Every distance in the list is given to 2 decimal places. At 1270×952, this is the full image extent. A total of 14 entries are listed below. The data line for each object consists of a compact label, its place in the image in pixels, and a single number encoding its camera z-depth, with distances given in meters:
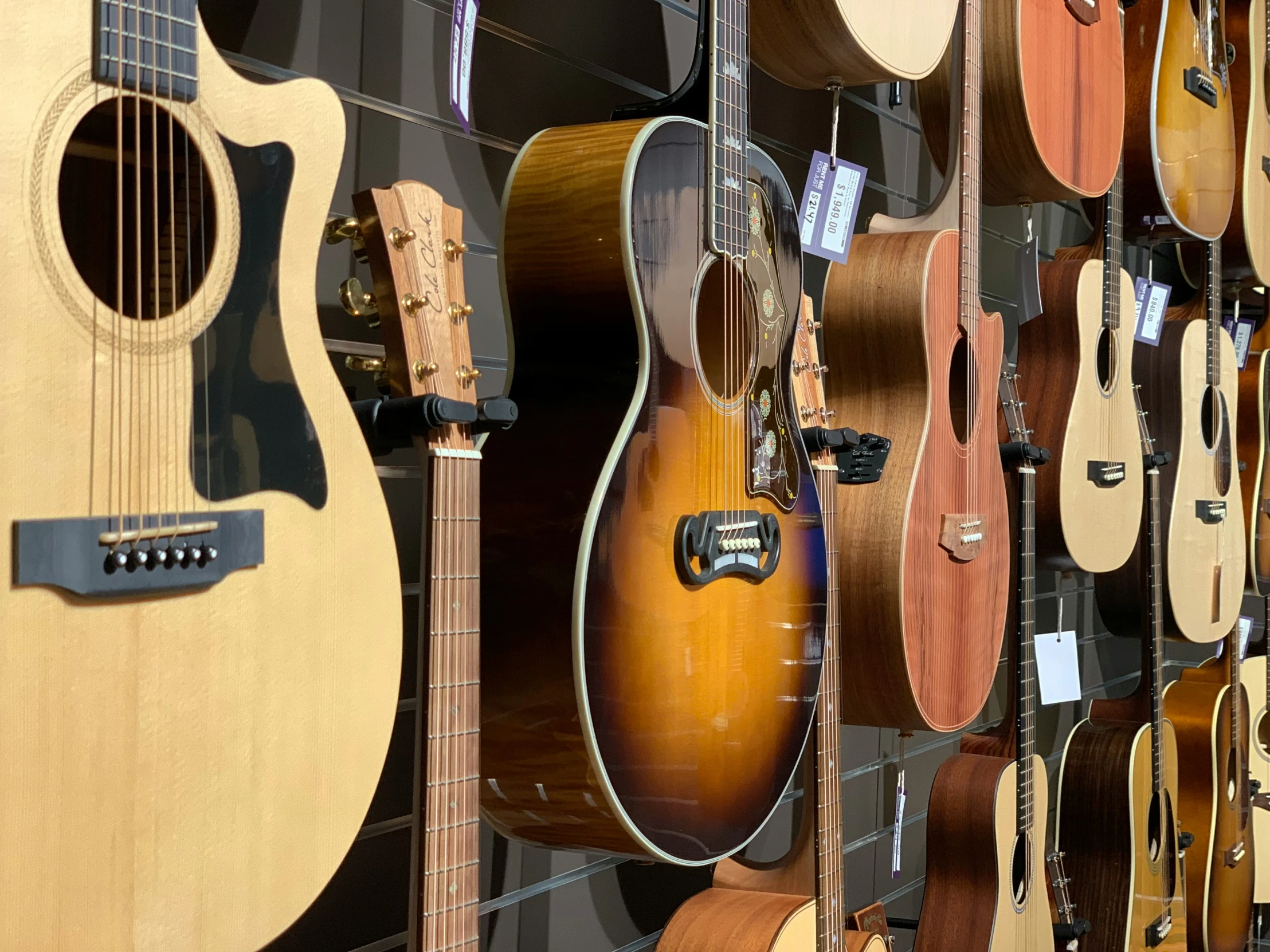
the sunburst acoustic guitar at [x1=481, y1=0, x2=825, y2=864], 1.00
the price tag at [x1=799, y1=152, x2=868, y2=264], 1.50
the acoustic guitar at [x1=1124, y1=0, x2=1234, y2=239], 2.20
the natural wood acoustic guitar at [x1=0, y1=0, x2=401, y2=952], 0.65
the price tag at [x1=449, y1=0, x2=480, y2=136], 0.96
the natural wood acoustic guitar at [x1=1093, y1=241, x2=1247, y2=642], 2.39
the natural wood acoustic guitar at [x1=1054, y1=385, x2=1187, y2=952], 2.15
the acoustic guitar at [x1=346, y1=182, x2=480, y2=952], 0.92
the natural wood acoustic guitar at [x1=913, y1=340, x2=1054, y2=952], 1.74
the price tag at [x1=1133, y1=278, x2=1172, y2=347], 2.39
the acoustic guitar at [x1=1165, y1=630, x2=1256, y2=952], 2.63
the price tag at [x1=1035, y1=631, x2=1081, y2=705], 2.08
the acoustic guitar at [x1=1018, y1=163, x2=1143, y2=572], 1.93
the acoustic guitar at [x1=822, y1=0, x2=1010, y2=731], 1.47
